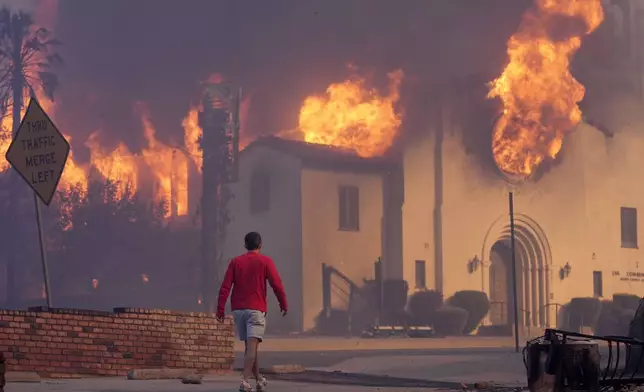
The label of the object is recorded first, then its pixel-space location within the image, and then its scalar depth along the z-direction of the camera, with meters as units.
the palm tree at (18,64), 64.44
